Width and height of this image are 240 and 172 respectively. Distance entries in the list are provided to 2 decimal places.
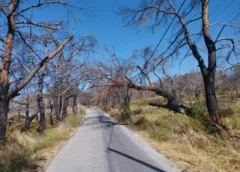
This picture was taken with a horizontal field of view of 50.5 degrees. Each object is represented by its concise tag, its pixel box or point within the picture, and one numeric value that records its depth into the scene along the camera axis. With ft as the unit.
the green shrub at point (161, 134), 35.29
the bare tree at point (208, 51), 33.40
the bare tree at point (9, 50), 26.07
